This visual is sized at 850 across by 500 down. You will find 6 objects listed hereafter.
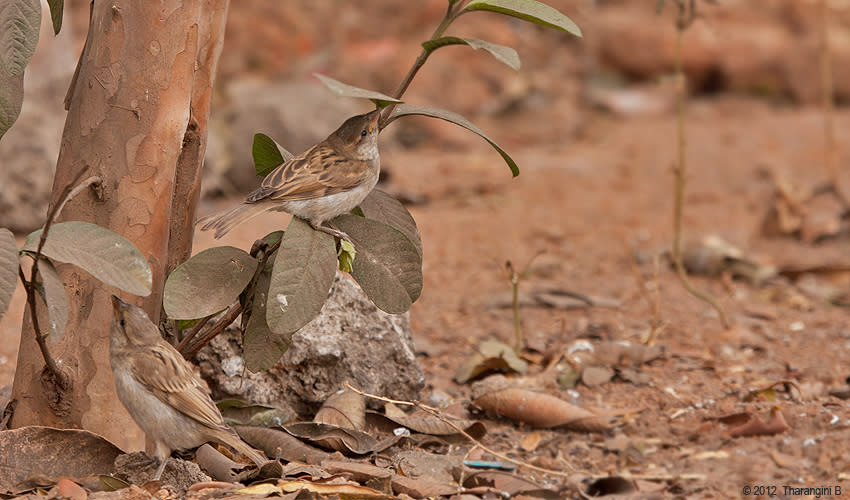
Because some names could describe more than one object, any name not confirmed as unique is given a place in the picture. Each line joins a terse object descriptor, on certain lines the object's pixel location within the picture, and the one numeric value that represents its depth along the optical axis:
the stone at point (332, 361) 7.44
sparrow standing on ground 5.77
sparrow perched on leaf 6.09
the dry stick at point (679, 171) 10.42
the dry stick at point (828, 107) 14.44
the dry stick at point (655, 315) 9.37
